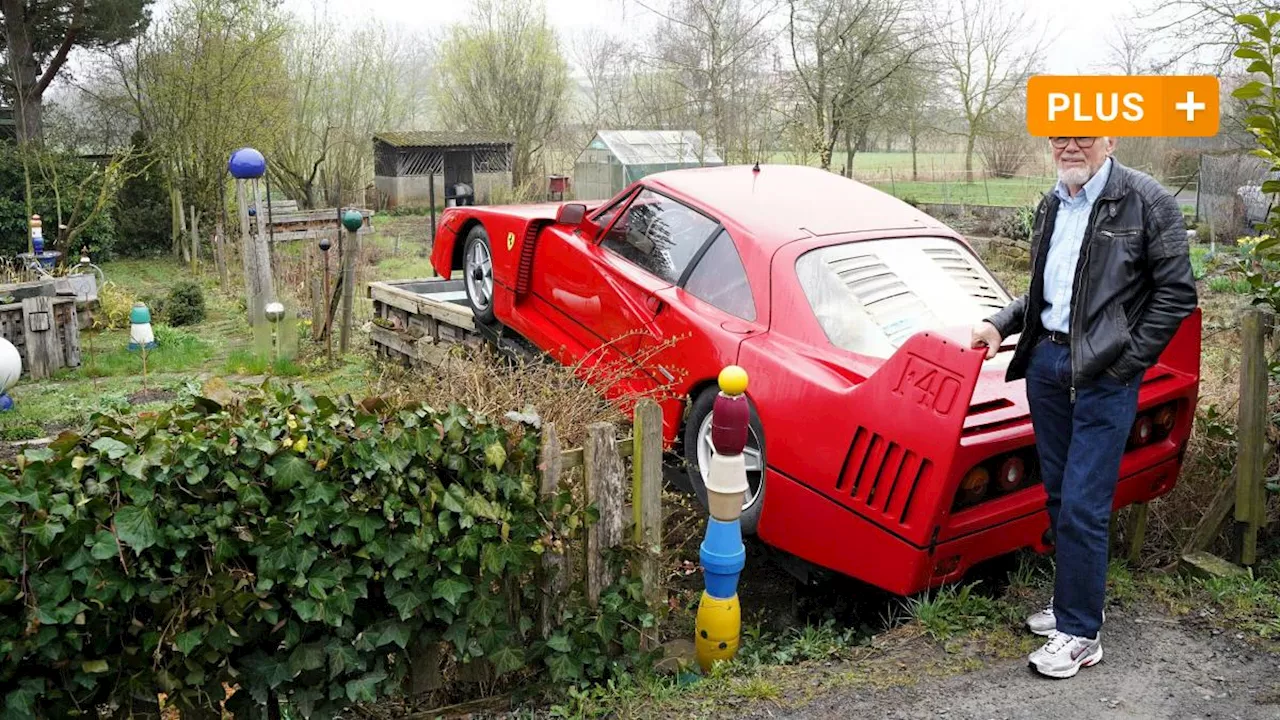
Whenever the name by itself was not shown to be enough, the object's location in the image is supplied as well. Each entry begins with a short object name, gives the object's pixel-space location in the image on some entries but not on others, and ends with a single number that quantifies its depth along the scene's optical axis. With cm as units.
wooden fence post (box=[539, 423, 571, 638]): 396
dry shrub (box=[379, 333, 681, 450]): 449
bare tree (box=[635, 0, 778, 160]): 2033
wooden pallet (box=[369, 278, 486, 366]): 808
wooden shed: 3209
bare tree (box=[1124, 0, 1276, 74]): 1655
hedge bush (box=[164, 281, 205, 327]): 1375
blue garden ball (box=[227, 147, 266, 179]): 1204
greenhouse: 2712
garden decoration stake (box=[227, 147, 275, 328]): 1205
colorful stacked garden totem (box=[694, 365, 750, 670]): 394
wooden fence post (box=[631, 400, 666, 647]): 411
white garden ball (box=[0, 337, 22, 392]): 923
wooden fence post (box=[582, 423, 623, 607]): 404
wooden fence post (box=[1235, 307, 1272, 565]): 467
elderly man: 362
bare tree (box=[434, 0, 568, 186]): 3441
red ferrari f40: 411
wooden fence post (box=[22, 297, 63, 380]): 1072
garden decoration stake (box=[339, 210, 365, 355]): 1031
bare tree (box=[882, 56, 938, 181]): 2242
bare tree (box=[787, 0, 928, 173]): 2022
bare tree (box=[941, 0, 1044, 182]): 3531
